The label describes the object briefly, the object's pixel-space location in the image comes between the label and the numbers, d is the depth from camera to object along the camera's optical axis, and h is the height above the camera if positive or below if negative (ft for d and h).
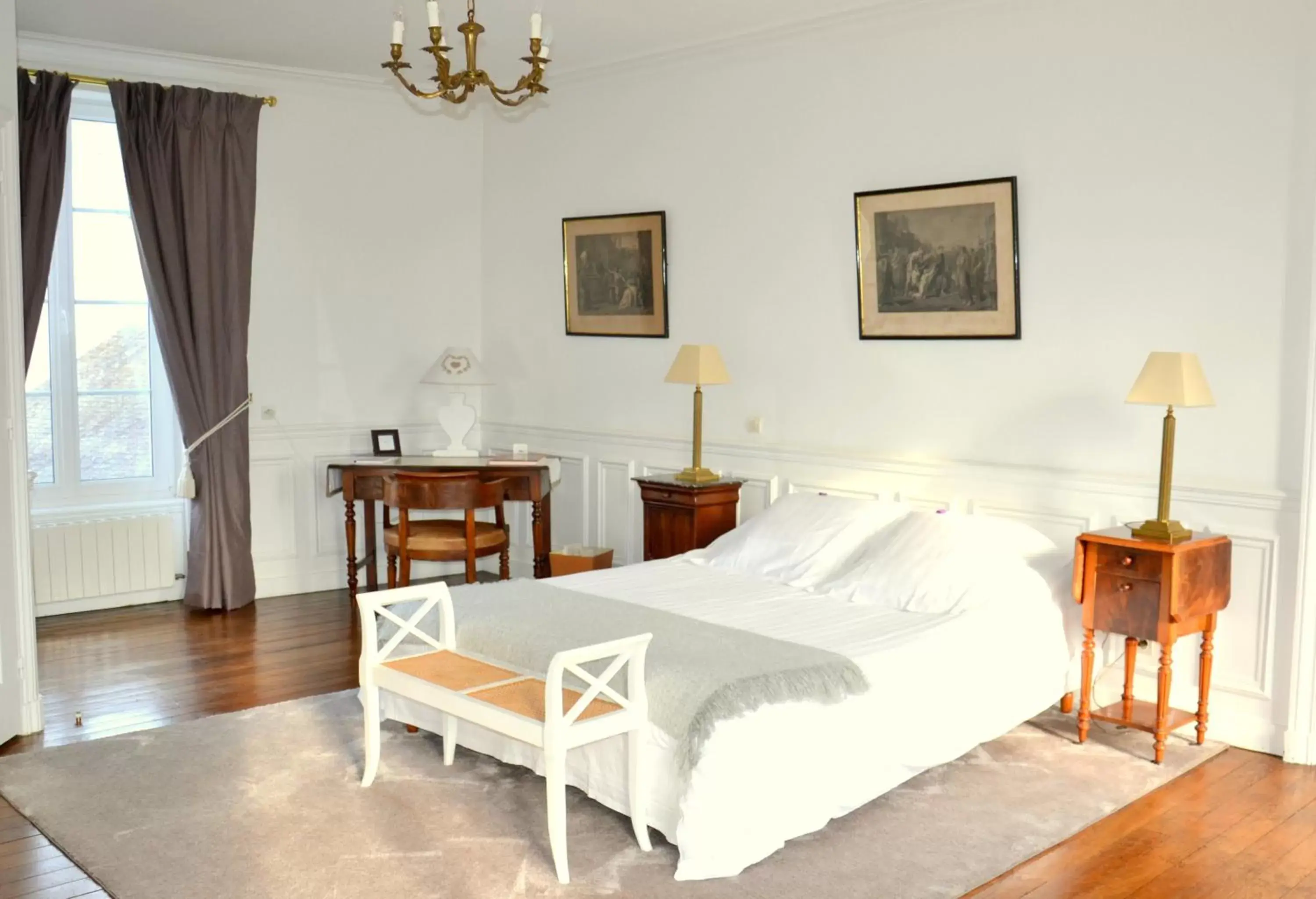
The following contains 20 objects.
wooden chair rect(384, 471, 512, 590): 18.98 -2.88
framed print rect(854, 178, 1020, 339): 15.53 +1.14
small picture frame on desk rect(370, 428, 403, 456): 22.43 -1.75
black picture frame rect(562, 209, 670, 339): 20.13 +0.89
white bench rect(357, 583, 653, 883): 10.25 -3.17
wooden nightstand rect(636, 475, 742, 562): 17.93 -2.46
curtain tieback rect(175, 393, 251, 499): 19.85 -2.12
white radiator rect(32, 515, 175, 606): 19.31 -3.40
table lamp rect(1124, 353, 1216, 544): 12.80 -0.48
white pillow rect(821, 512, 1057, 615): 13.69 -2.51
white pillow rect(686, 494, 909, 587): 15.33 -2.46
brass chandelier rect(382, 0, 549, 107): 10.46 +2.53
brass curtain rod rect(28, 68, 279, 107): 18.78 +4.13
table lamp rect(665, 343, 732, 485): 18.03 -0.38
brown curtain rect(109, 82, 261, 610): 19.51 +1.25
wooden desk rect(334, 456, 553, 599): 20.72 -2.33
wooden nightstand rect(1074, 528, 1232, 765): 12.85 -2.66
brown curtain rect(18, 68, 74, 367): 18.21 +2.57
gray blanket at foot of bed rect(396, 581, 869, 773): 10.60 -2.91
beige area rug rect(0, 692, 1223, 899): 10.30 -4.46
